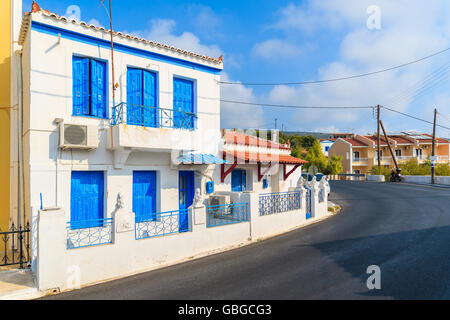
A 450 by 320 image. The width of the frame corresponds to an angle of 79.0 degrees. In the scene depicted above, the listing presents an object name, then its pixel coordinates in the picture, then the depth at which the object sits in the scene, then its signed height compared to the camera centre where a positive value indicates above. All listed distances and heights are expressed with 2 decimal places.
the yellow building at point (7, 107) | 9.12 +1.96
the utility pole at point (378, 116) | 36.82 +6.27
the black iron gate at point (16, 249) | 7.14 -2.55
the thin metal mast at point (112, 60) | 8.44 +3.20
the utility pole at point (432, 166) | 28.89 -0.41
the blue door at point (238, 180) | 12.52 -0.78
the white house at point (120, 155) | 6.61 +0.31
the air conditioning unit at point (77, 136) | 7.59 +0.80
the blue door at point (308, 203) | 12.98 -1.89
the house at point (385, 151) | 47.03 +2.13
